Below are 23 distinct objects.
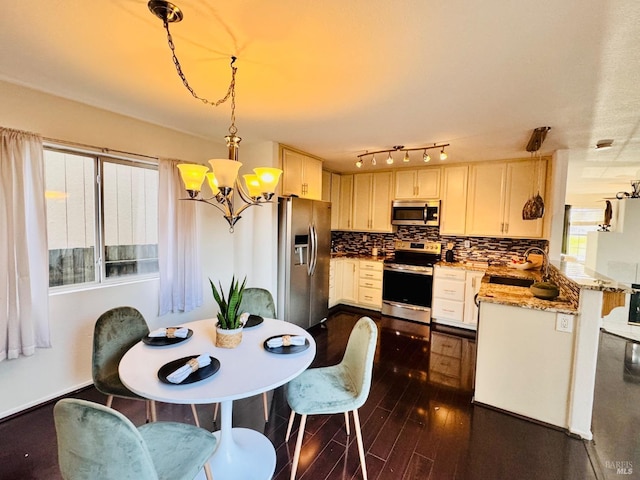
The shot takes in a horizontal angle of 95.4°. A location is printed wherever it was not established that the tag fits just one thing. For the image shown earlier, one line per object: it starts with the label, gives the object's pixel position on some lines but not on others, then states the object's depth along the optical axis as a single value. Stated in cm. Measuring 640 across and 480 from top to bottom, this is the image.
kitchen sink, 319
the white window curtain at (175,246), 295
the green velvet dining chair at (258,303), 251
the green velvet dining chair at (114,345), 182
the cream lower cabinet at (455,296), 401
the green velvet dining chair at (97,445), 100
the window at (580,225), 873
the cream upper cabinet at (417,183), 446
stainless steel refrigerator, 354
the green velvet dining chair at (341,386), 165
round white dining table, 130
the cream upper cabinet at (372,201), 486
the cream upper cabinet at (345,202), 523
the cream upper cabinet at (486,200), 403
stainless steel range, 432
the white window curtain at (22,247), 203
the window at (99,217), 239
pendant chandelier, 161
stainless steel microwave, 442
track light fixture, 338
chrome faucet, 311
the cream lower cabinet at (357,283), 473
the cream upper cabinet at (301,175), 370
